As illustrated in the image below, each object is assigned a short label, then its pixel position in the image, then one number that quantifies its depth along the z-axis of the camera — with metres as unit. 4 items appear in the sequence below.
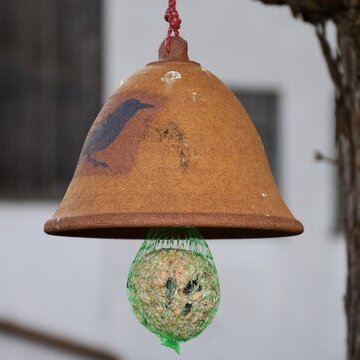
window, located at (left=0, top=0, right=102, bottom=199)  10.68
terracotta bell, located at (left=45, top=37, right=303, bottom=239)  3.12
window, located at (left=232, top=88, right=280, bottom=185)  11.78
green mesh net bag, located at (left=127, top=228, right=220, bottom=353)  3.41
